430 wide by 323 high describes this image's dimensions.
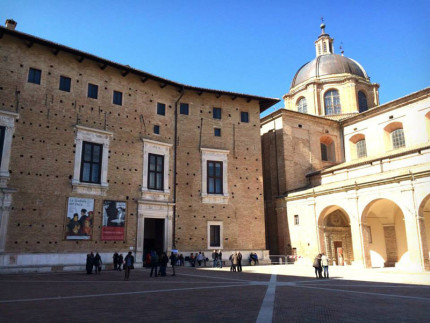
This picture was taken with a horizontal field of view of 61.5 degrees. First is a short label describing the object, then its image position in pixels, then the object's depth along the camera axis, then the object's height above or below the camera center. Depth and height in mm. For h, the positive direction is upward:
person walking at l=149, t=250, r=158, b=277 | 17094 -695
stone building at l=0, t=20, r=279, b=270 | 18938 +5071
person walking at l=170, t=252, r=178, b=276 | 17384 -692
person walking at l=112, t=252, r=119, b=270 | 19859 -741
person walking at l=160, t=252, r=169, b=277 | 17281 -984
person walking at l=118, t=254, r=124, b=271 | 19781 -791
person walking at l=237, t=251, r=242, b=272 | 19931 -894
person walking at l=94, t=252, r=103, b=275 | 18420 -890
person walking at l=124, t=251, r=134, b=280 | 14820 -760
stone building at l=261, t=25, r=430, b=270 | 21938 +4330
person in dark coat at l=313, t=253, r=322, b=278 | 16466 -938
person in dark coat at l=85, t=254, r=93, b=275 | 17938 -948
